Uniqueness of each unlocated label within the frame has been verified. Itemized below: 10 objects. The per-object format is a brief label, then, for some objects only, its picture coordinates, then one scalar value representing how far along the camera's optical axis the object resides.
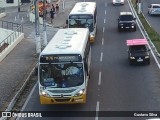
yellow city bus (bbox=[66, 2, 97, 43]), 38.78
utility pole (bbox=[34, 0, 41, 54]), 35.02
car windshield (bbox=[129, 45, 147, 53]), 31.35
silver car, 57.28
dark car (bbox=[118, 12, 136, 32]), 44.59
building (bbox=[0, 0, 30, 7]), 69.06
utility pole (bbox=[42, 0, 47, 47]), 37.54
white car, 66.38
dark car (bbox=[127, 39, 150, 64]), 30.34
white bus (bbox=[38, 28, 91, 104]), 21.03
